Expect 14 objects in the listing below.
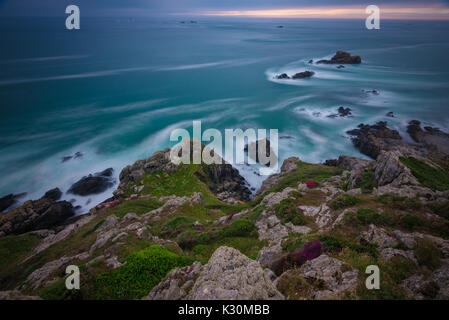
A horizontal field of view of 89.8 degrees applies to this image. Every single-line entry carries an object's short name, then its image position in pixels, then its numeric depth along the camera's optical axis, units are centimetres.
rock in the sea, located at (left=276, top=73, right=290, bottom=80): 11669
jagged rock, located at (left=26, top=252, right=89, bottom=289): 1553
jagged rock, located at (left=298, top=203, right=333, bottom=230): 1687
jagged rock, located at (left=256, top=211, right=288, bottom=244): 1719
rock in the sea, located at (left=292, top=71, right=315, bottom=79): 11792
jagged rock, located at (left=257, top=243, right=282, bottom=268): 1296
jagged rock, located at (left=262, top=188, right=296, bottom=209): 2199
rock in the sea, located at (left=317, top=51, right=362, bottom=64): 14062
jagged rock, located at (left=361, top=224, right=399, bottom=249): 1199
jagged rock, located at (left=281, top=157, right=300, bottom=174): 4086
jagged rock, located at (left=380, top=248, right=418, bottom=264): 1098
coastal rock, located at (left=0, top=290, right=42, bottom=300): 868
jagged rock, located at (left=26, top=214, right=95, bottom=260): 2331
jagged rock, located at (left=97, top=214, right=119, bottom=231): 2317
